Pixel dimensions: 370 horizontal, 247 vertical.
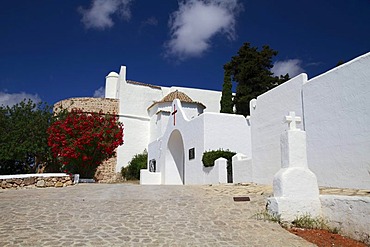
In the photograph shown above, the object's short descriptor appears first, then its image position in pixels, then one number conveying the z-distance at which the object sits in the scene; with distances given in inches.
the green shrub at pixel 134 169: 1097.4
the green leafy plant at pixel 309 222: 287.7
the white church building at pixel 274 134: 384.5
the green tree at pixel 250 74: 1003.9
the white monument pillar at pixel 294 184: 302.4
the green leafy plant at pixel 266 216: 300.7
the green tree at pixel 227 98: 968.9
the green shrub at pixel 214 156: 663.1
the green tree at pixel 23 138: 936.9
